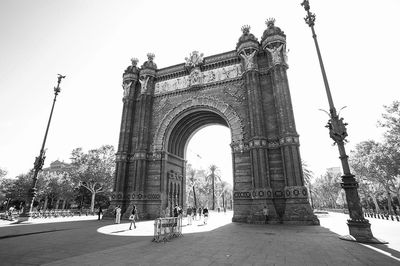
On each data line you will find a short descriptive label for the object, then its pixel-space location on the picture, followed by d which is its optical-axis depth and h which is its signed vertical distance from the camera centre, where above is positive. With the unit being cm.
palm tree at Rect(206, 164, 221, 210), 5022 +632
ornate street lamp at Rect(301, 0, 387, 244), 884 +63
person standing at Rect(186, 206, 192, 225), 1726 -128
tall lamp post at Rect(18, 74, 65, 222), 1895 +124
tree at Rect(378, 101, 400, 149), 2139 +773
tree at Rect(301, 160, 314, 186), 3651 +472
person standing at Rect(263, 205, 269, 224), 1575 -82
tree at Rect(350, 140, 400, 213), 2395 +465
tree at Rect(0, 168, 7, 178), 4134 +562
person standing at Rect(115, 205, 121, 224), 1621 -113
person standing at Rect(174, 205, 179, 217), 1577 -70
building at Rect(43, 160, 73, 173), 8866 +1530
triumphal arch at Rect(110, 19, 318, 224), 1702 +746
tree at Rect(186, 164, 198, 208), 5032 +587
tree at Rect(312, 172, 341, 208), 5641 +451
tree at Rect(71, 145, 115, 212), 3781 +598
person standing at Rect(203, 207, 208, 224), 1694 -88
